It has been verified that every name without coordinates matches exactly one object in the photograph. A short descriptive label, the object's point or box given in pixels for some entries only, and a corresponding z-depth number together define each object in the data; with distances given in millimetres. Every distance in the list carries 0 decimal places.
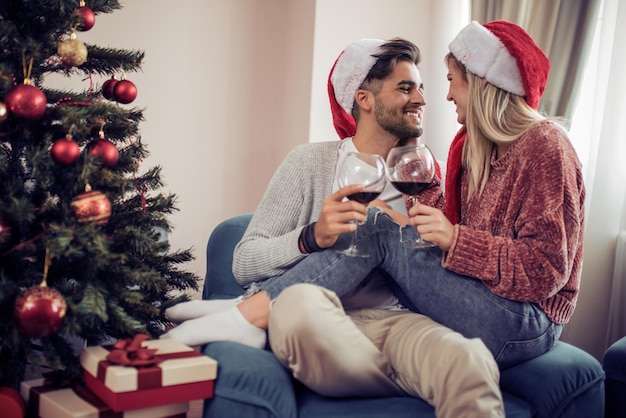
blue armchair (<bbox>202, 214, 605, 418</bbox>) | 1290
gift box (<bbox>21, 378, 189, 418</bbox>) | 1271
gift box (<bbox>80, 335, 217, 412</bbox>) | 1248
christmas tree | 1460
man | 1305
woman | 1482
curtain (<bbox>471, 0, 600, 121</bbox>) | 2621
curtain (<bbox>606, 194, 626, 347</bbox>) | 2459
